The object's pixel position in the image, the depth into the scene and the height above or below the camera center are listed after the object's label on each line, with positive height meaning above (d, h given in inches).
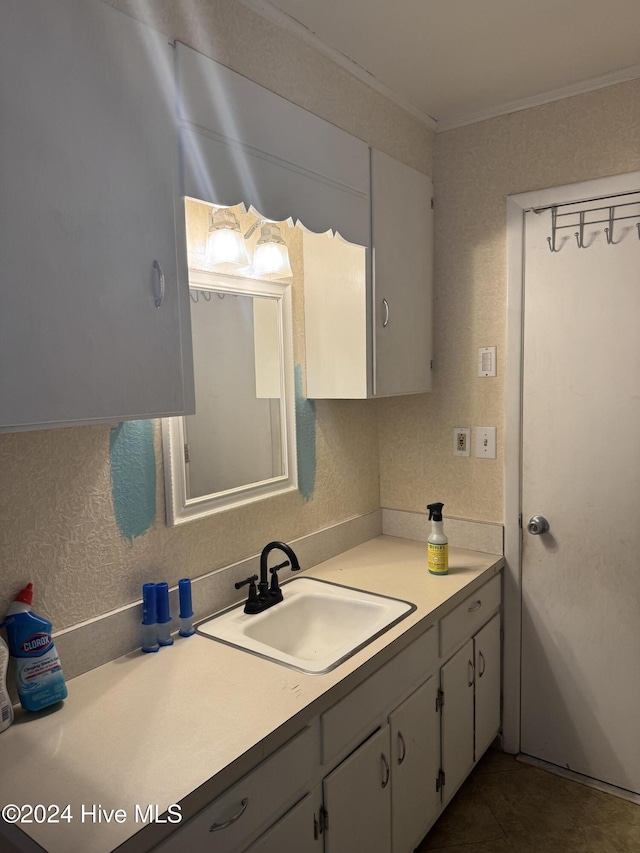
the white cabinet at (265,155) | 54.4 +23.4
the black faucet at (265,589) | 70.4 -25.0
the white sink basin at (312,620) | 67.5 -28.3
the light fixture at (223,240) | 68.6 +16.3
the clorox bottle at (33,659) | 50.9 -23.2
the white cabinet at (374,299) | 80.1 +11.0
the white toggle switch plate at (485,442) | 92.9 -10.3
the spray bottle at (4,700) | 49.3 -25.7
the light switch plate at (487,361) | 91.8 +2.3
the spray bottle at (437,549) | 82.7 -23.6
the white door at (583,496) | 82.1 -17.5
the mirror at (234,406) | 69.8 -3.2
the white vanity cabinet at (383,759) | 48.1 -38.0
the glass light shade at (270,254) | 75.3 +15.9
